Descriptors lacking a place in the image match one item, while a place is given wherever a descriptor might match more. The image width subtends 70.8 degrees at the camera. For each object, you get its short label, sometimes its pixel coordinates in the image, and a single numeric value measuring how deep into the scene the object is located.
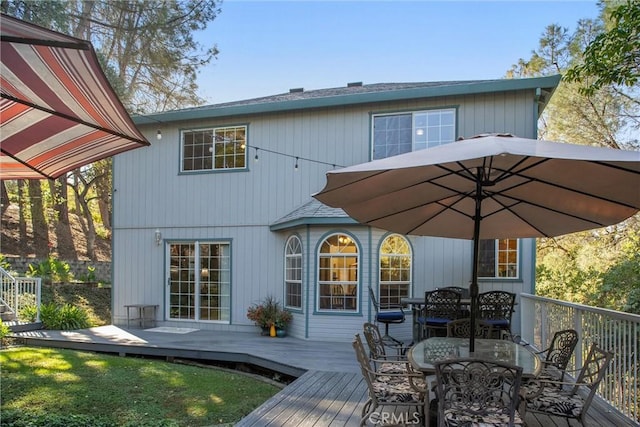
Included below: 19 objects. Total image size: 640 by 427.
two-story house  8.17
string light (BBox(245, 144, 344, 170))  9.17
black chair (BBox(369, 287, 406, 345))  7.14
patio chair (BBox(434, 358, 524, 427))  2.63
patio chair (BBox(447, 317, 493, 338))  4.68
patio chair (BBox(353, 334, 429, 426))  3.21
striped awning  1.77
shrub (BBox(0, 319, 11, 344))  8.43
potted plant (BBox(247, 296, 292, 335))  8.70
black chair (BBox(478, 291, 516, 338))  6.41
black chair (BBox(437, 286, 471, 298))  7.69
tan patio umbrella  2.46
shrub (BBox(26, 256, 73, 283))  13.55
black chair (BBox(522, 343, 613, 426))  3.06
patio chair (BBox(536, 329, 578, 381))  3.81
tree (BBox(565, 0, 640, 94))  4.93
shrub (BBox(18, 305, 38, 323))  9.89
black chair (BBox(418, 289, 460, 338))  6.36
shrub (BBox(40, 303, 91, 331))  9.80
